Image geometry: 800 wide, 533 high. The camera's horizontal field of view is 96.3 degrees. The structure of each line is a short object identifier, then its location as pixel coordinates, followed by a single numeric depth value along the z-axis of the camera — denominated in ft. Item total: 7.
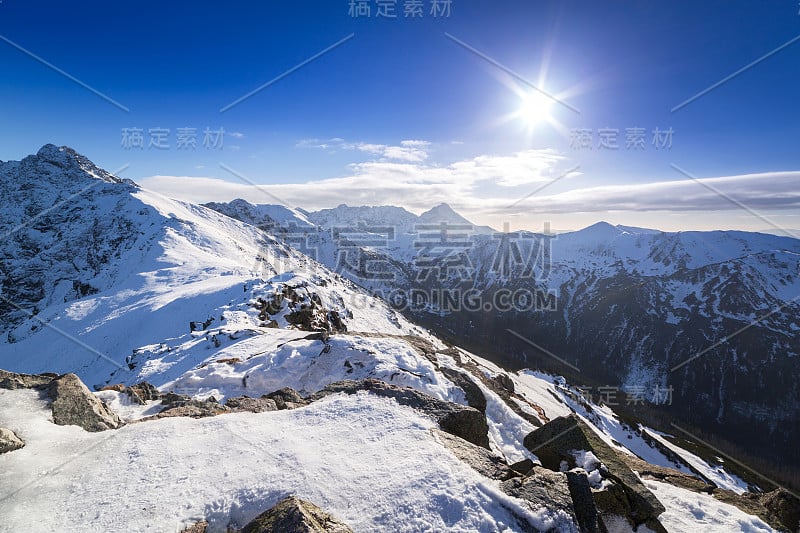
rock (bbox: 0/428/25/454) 28.61
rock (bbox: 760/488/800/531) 39.24
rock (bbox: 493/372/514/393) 106.65
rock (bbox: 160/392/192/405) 55.31
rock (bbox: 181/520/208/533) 23.69
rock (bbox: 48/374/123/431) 35.29
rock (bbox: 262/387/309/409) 45.65
